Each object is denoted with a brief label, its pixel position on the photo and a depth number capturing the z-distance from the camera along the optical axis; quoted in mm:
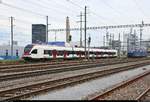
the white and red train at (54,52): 51188
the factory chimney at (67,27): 87612
